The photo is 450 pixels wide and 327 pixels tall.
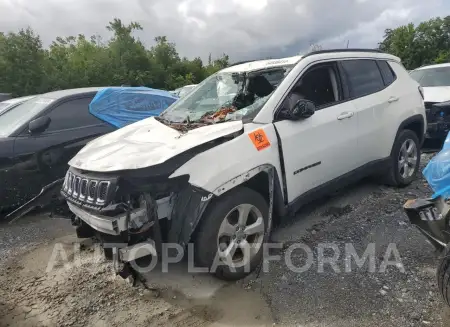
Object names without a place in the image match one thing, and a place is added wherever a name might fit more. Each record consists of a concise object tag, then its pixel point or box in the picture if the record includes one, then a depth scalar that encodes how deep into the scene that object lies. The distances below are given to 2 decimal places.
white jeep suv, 2.76
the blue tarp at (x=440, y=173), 2.48
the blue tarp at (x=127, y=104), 5.67
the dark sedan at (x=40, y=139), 4.71
